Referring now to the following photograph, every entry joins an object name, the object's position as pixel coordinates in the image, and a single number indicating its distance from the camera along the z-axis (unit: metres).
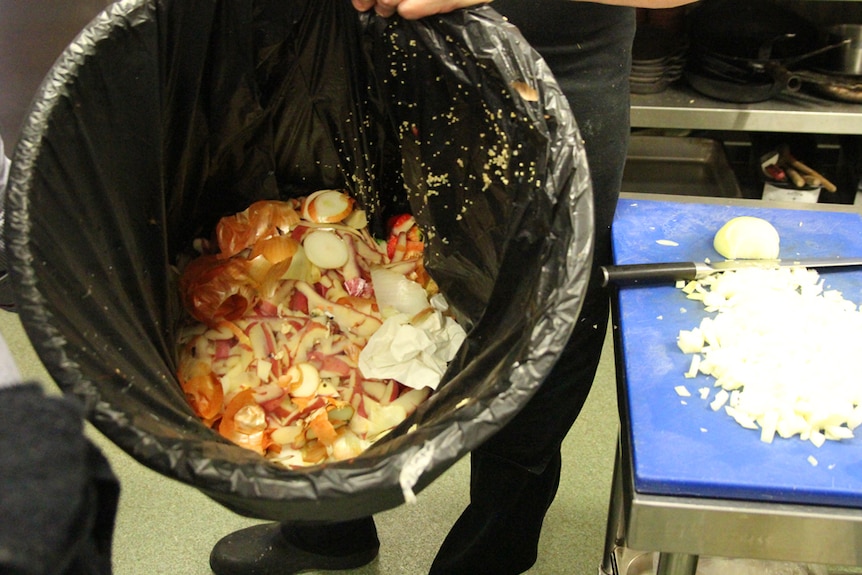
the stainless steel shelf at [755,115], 1.38
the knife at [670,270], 0.72
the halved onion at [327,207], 0.82
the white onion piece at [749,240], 0.75
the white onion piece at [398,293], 0.80
